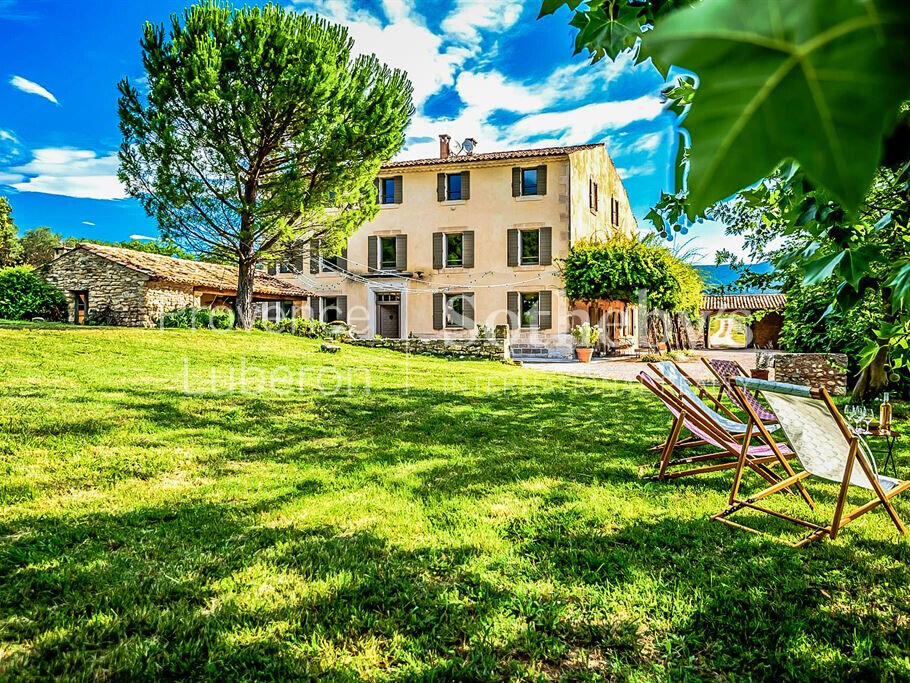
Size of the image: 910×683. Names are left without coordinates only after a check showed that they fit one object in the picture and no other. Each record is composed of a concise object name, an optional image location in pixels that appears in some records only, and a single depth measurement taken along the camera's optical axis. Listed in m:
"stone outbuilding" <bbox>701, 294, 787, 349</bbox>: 31.97
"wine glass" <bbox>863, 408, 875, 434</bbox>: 6.00
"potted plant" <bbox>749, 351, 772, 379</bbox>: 9.89
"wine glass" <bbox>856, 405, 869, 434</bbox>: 5.49
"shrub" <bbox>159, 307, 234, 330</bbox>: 17.53
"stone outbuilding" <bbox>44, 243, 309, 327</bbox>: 19.03
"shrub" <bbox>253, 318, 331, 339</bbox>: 18.88
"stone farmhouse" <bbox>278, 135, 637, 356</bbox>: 22.47
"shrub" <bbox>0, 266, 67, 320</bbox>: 18.73
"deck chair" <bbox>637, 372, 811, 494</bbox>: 4.16
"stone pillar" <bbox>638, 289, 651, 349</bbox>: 26.73
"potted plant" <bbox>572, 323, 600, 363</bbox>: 18.75
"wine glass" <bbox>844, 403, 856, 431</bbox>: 5.71
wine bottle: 5.53
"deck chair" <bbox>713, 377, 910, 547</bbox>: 3.15
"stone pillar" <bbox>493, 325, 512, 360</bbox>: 17.48
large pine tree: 14.42
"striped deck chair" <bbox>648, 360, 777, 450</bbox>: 4.88
